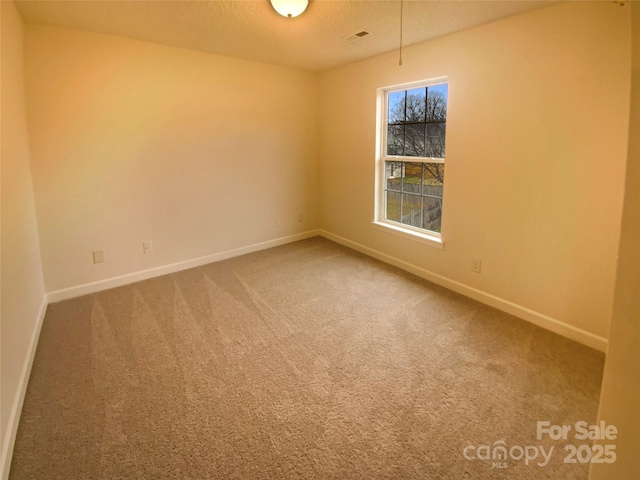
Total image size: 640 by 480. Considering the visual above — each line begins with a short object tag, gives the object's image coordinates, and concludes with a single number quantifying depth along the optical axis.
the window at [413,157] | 3.42
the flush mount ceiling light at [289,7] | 2.24
